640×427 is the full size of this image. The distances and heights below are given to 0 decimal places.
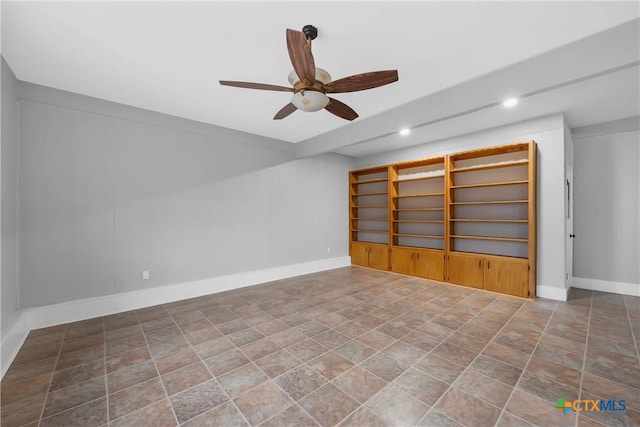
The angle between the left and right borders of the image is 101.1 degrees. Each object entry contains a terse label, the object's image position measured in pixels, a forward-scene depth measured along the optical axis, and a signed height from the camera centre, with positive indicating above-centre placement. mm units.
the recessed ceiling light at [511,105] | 3464 +1421
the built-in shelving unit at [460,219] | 4254 -161
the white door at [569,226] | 4146 -284
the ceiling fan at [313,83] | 2010 +1090
